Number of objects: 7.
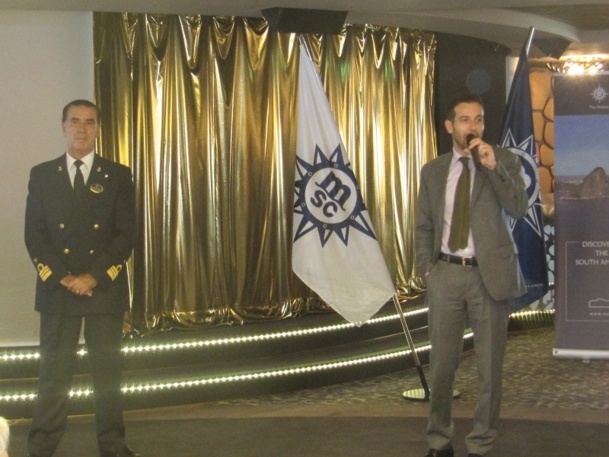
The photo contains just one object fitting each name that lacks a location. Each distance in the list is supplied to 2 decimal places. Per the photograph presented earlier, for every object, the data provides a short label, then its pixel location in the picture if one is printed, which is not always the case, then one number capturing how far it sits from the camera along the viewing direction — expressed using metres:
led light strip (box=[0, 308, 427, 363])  5.91
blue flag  7.05
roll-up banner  6.97
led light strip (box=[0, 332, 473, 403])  5.75
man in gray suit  4.40
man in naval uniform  4.60
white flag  5.97
